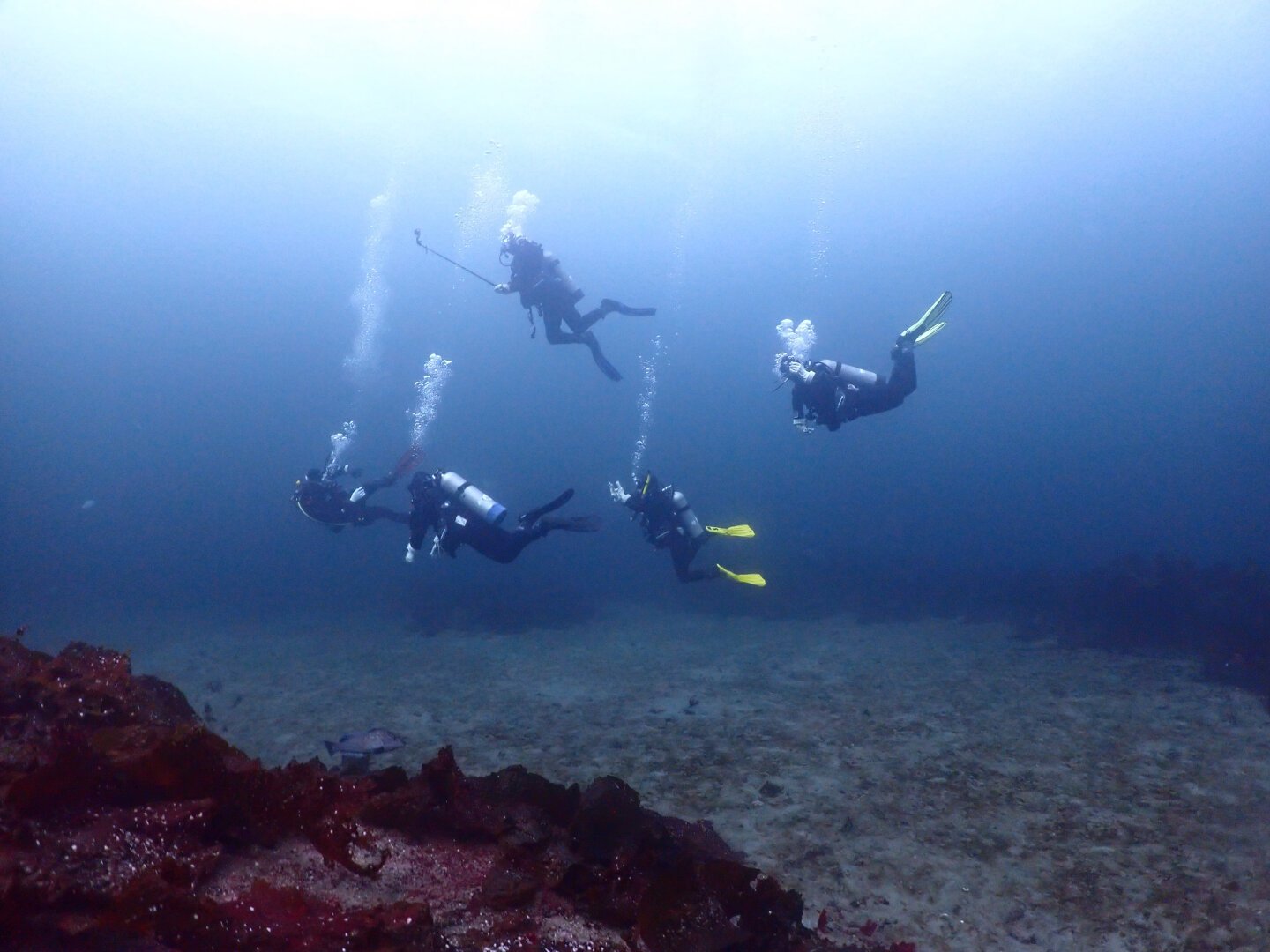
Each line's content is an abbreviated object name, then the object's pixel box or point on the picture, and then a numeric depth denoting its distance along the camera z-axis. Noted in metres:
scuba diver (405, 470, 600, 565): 9.67
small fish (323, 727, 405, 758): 6.61
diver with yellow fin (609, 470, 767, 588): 11.40
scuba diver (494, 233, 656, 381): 14.07
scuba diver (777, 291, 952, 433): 10.93
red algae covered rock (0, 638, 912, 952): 1.98
